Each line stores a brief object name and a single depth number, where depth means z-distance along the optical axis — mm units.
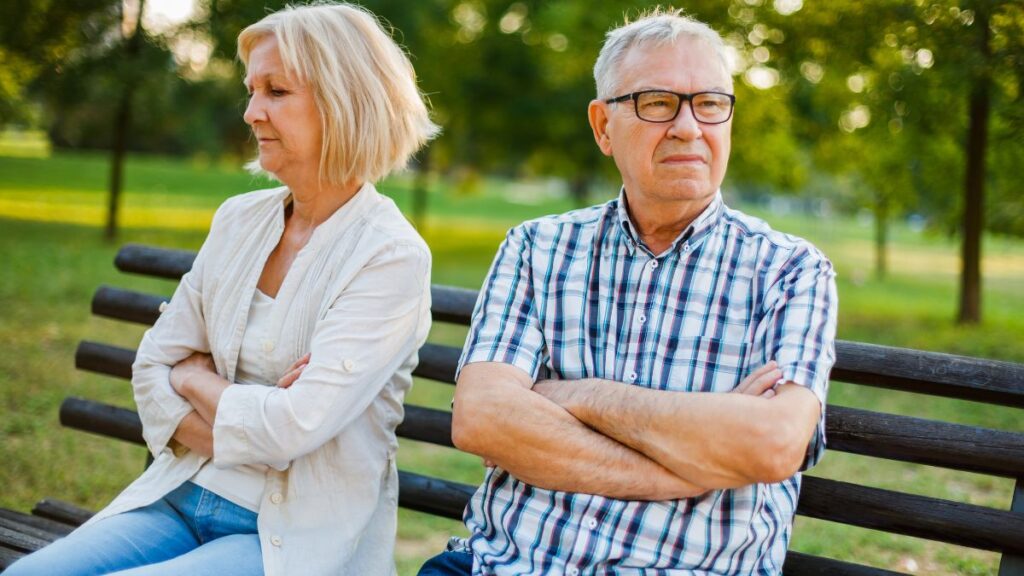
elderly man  2414
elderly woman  2680
